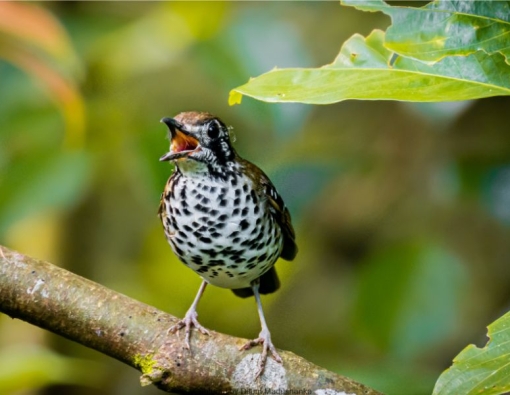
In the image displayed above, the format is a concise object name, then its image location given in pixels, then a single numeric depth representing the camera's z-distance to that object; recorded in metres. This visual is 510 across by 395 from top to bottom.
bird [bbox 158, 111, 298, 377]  6.88
